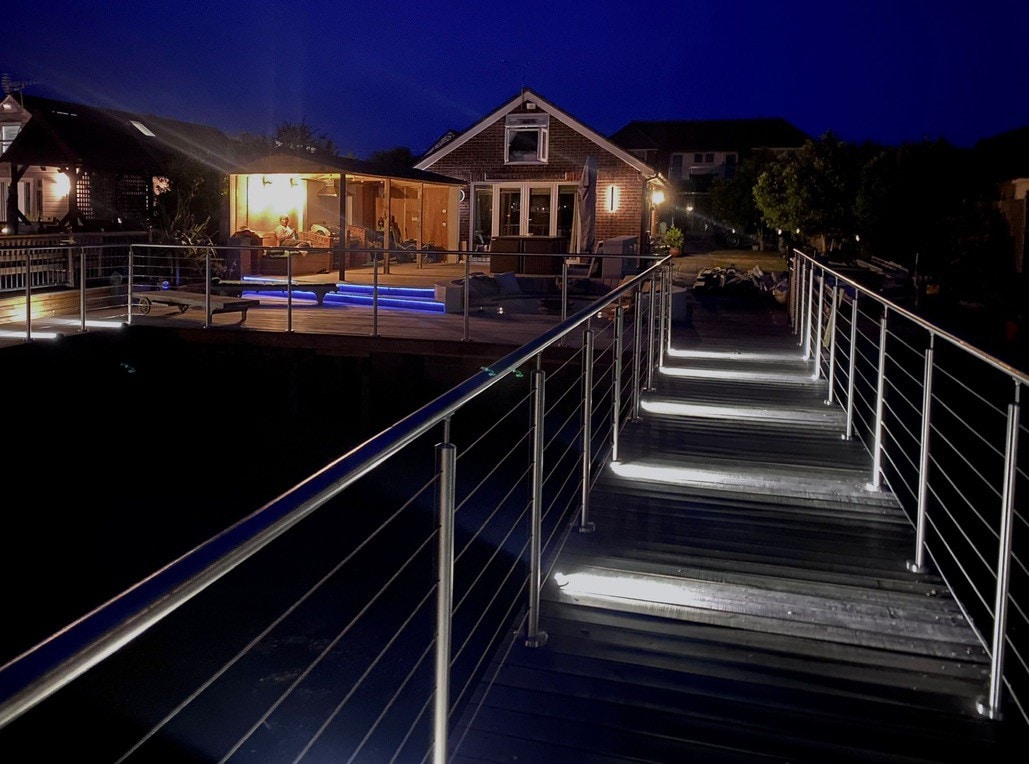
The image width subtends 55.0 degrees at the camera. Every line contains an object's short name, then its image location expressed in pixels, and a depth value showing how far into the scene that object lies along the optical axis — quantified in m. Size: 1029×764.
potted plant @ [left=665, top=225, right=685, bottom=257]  33.47
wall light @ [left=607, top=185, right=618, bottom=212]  26.70
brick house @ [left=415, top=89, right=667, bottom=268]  26.44
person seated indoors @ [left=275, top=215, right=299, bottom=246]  19.98
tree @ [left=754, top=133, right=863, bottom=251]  29.70
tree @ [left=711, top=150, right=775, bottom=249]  47.81
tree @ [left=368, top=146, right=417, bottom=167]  62.31
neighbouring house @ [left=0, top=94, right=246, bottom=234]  25.73
